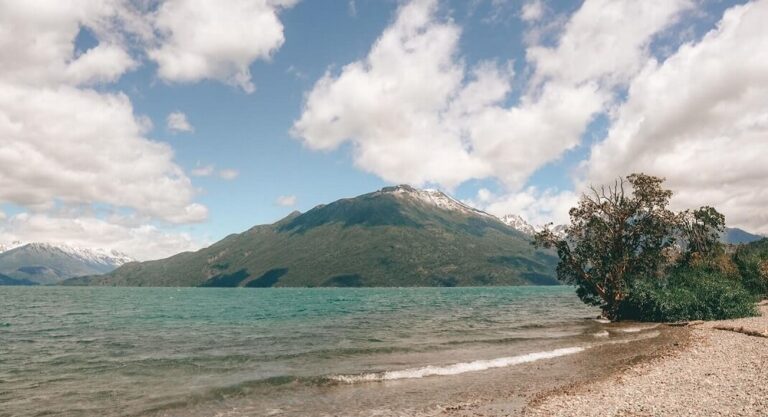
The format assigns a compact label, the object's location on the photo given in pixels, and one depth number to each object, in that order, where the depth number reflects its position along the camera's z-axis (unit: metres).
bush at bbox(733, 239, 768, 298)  78.19
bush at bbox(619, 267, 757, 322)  56.53
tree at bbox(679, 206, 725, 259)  66.75
